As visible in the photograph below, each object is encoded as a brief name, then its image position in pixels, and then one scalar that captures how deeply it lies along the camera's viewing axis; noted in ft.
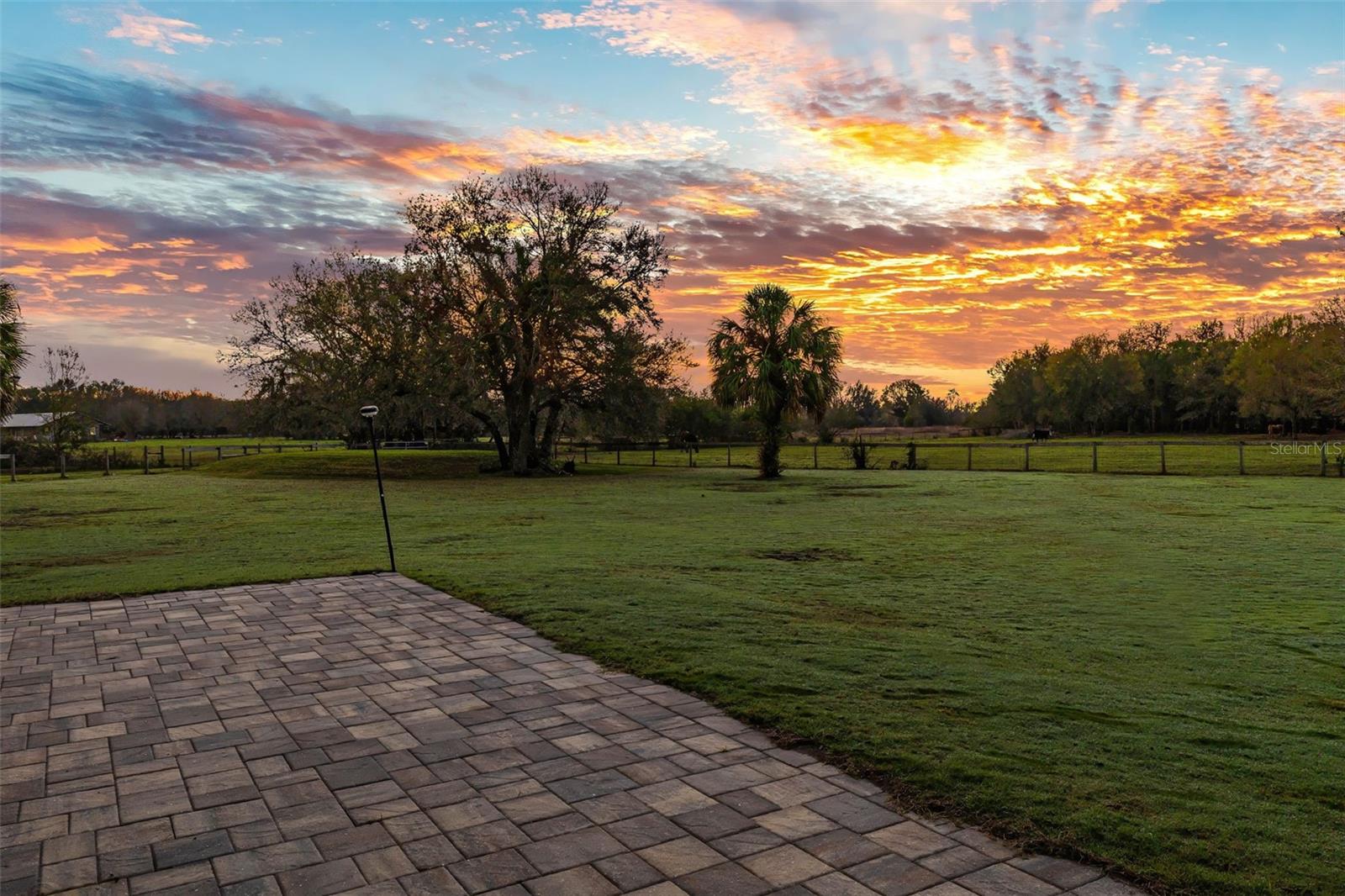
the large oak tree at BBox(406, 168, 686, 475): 101.40
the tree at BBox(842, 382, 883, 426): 327.47
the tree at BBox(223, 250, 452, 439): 102.17
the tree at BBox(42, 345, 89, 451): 126.41
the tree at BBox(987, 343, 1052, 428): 282.97
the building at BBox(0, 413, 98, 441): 125.18
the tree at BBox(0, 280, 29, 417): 65.62
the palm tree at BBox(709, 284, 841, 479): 83.51
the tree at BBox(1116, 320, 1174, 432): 262.26
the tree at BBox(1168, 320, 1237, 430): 240.53
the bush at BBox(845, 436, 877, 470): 102.97
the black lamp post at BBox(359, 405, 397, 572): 28.02
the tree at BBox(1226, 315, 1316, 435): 188.14
